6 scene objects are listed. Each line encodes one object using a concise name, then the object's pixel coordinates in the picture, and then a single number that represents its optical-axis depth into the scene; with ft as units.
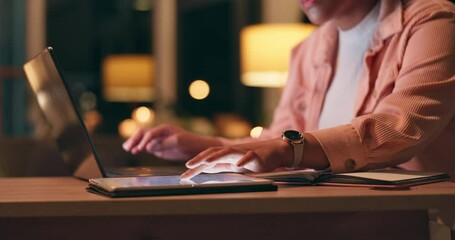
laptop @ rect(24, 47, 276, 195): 4.59
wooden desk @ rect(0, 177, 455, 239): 4.23
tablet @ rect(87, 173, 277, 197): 4.36
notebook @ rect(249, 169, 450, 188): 4.79
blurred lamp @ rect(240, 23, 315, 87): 18.44
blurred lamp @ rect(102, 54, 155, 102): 27.84
